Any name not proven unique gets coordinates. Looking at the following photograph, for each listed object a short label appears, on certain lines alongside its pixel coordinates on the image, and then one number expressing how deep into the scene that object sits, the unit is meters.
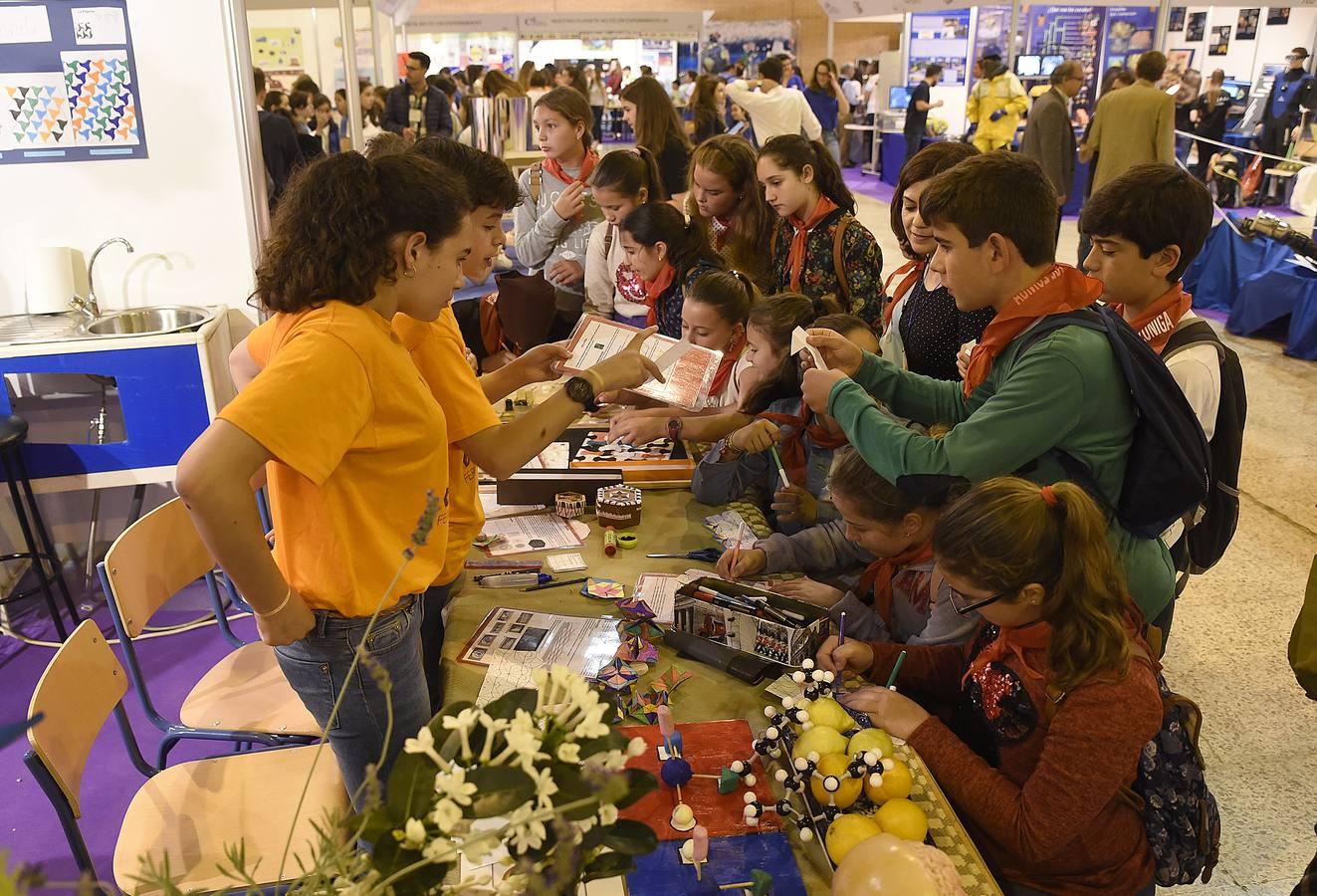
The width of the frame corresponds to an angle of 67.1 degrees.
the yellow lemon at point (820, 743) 1.57
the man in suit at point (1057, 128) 7.84
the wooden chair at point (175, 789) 1.74
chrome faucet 3.73
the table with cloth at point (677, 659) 1.46
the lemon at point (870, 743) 1.56
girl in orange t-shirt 1.42
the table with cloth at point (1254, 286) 6.45
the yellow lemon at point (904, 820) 1.42
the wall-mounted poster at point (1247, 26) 12.25
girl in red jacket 1.52
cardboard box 1.85
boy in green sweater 1.73
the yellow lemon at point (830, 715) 1.63
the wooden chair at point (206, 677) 2.25
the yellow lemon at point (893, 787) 1.50
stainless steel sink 3.87
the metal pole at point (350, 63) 7.09
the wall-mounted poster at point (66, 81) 3.58
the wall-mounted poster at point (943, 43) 13.17
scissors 2.38
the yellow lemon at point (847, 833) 1.40
